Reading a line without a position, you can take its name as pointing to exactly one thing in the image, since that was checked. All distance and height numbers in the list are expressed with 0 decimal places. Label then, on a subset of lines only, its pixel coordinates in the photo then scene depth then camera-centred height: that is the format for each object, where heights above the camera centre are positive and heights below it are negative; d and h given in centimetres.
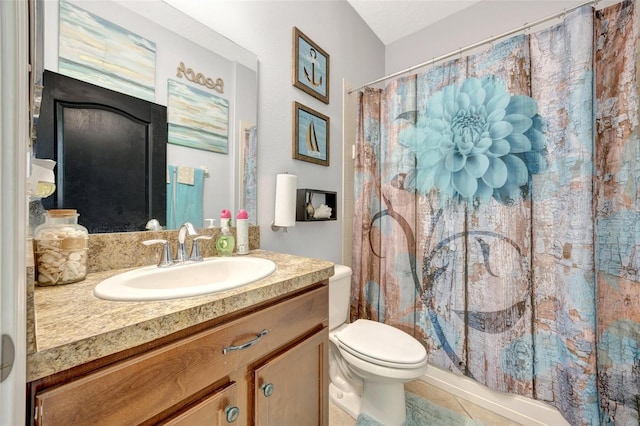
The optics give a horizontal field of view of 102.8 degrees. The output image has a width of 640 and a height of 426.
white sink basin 59 -19
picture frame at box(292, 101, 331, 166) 148 +47
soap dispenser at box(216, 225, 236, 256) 110 -14
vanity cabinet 42 -36
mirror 82 +56
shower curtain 108 -1
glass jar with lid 66 -10
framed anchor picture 147 +89
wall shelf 149 +7
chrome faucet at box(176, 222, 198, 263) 92 -10
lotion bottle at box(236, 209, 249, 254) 115 -9
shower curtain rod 113 +88
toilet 113 -69
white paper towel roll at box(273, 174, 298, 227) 133 +6
